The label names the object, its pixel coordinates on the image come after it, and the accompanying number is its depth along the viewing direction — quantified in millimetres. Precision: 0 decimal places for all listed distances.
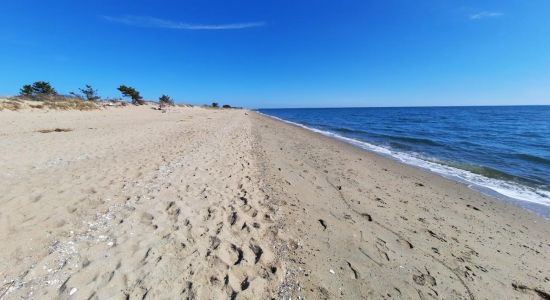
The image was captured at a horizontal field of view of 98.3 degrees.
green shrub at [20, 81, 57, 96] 34350
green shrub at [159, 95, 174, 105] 60875
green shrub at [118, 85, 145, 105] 45156
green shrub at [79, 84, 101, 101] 35944
